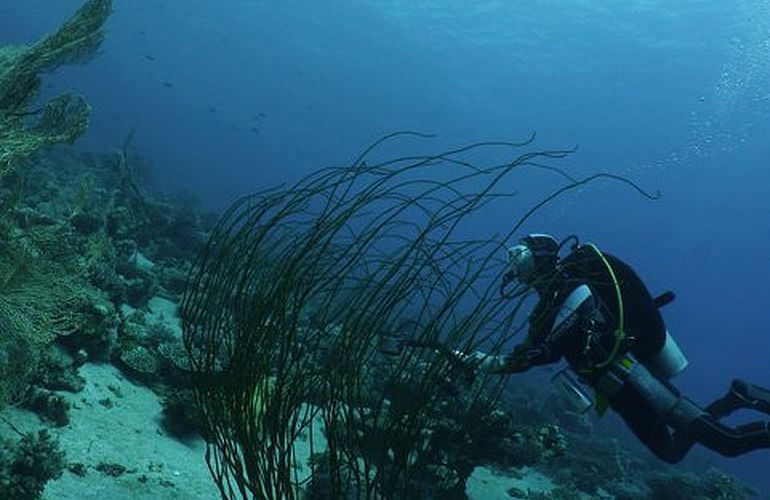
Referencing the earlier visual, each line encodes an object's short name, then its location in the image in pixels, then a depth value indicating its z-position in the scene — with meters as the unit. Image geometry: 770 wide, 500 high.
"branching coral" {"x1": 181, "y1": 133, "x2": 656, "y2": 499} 2.86
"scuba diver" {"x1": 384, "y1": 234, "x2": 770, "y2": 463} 5.61
